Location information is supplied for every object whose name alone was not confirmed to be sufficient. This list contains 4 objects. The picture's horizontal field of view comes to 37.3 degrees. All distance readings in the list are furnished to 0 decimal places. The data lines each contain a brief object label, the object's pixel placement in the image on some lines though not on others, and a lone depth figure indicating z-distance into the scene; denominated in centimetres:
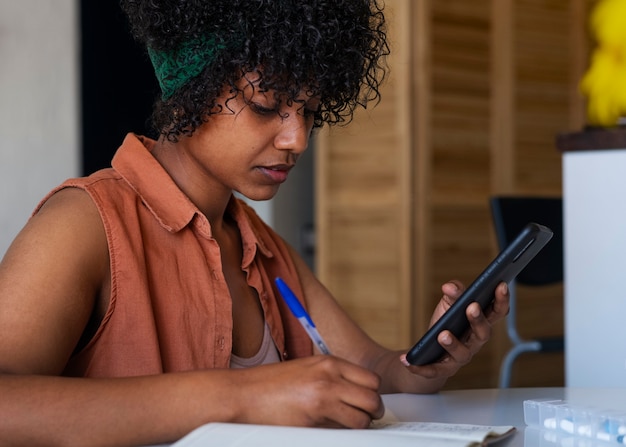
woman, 82
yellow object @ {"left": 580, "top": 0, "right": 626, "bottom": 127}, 208
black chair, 255
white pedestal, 166
